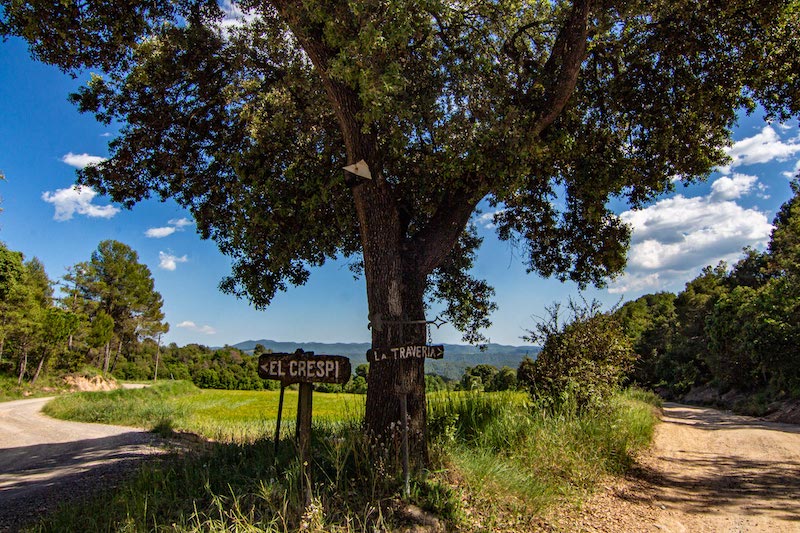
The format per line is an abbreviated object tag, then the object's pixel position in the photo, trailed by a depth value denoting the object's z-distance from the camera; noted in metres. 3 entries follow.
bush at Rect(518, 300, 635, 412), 9.22
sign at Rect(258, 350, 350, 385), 5.00
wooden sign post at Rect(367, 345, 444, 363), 5.66
